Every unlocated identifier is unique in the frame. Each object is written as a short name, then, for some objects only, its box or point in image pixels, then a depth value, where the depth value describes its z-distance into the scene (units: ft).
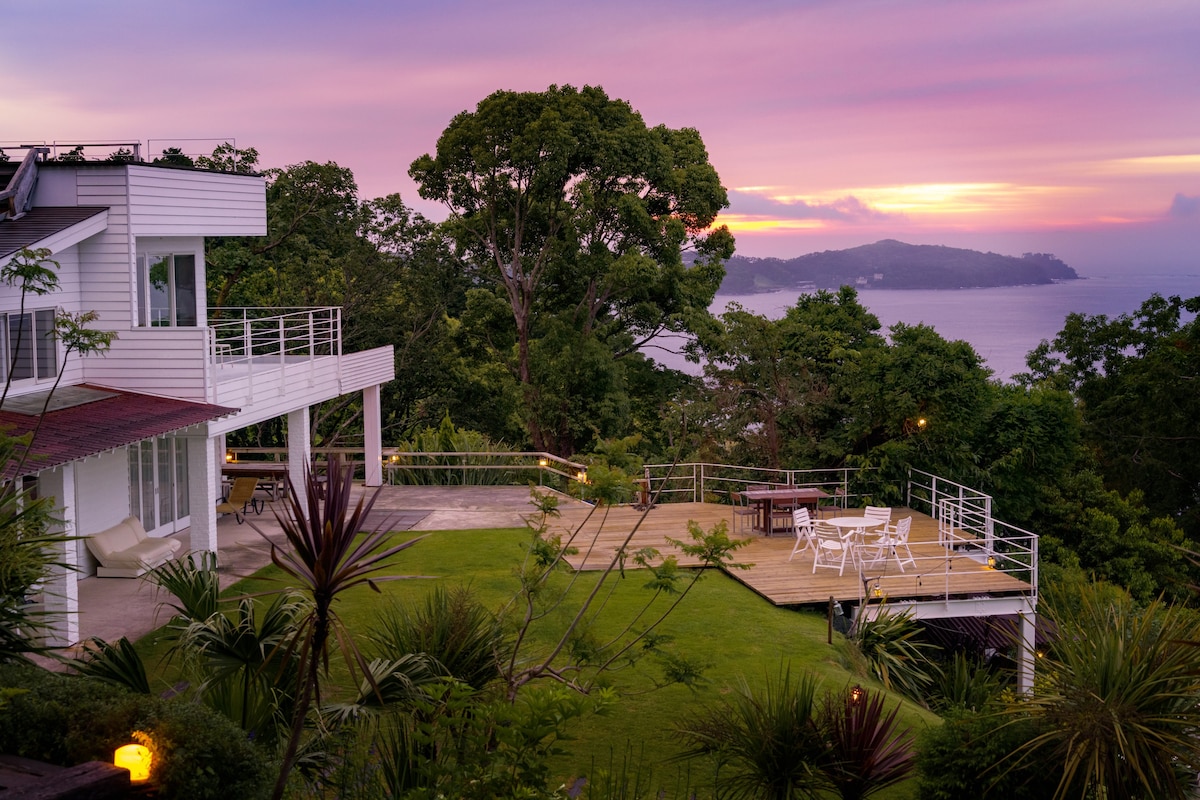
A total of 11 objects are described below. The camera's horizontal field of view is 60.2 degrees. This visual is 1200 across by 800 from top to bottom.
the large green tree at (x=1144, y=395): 110.01
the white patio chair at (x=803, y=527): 53.01
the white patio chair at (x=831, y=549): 50.89
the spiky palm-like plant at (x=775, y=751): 26.50
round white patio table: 51.90
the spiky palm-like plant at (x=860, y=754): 26.89
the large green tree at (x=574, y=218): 90.99
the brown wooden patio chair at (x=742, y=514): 61.61
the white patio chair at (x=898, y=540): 50.68
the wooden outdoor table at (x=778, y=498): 58.08
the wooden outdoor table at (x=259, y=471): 62.24
